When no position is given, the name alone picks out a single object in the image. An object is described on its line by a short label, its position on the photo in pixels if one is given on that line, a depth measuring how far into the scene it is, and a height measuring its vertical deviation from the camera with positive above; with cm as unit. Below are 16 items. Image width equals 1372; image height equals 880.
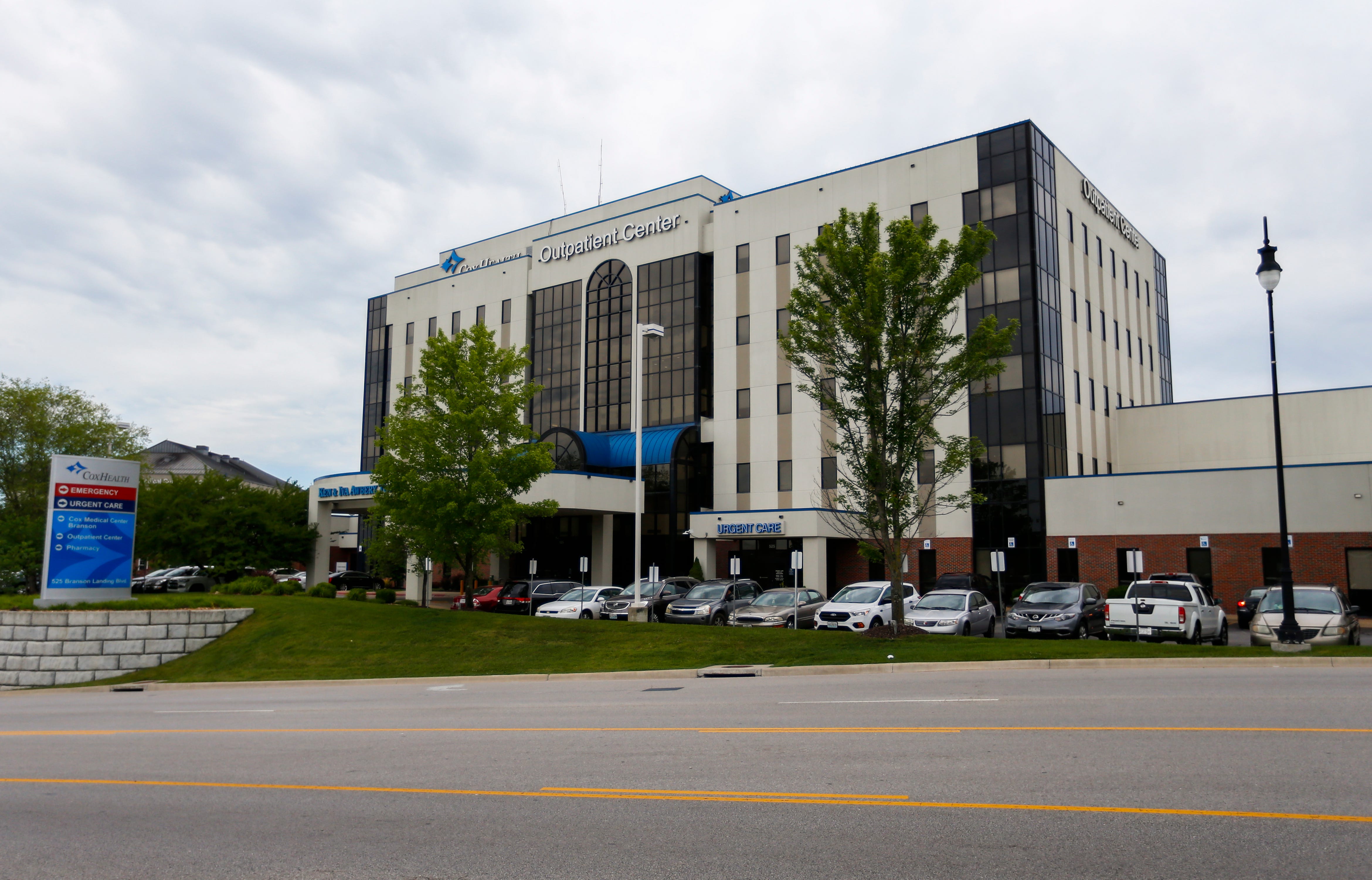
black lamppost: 1780 +75
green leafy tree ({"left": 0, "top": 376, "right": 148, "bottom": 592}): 4878 +496
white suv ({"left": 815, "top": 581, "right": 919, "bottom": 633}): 2386 -194
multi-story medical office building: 4238 +958
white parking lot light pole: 2681 +277
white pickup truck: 2072 -177
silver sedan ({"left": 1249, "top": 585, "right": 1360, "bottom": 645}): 1934 -172
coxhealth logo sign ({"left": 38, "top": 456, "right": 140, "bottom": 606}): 2622 +4
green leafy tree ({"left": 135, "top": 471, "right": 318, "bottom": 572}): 4388 +24
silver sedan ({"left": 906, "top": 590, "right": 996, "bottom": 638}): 2266 -196
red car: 3641 -264
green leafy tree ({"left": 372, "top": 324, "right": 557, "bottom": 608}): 2917 +233
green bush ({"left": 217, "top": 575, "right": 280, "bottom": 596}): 3198 -189
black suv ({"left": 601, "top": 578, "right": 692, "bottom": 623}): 3100 -227
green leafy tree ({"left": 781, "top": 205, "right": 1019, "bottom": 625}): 2148 +440
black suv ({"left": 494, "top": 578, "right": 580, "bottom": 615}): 3484 -230
